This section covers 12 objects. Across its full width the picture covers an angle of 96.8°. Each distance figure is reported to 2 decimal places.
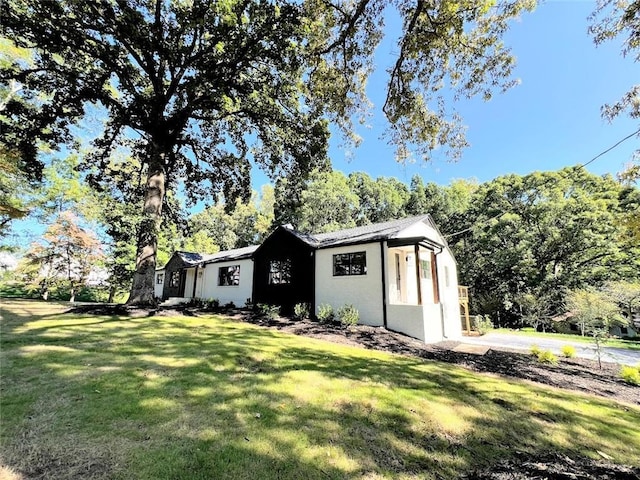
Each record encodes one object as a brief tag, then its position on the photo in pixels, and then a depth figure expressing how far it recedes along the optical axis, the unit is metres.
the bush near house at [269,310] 12.97
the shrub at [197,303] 18.66
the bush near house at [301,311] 13.15
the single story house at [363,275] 11.49
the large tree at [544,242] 23.12
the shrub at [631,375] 7.19
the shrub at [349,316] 11.21
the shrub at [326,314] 12.25
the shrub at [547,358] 8.51
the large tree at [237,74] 7.60
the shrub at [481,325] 16.22
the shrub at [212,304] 17.89
